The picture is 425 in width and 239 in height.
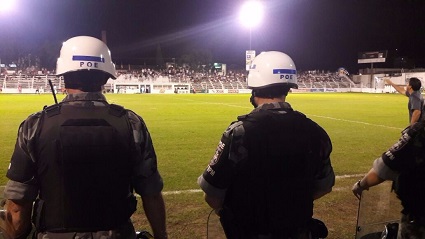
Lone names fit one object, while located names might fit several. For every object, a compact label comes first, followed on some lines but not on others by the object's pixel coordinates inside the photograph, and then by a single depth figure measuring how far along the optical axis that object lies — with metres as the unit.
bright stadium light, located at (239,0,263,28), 32.25
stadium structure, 60.41
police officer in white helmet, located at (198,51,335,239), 2.71
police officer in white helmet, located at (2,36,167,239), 2.51
